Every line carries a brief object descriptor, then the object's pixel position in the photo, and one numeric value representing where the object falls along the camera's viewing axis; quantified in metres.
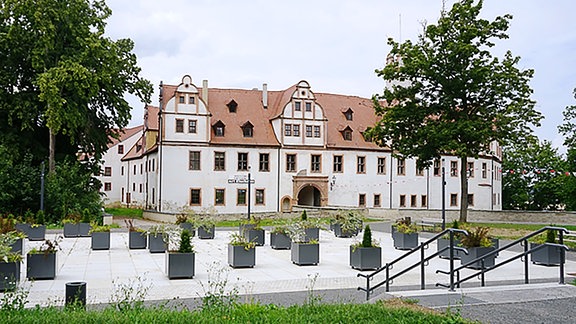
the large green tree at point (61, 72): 31.70
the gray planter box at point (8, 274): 10.62
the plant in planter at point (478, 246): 14.98
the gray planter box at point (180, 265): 12.64
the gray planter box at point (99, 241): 18.64
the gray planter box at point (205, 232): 22.94
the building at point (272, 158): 43.88
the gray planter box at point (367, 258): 14.30
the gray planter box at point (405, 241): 20.12
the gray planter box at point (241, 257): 14.46
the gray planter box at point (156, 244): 17.77
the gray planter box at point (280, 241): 19.06
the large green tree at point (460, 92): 28.84
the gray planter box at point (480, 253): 14.92
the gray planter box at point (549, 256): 15.44
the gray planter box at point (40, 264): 12.49
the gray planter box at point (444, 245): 16.39
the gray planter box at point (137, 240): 18.87
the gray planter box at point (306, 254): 15.24
